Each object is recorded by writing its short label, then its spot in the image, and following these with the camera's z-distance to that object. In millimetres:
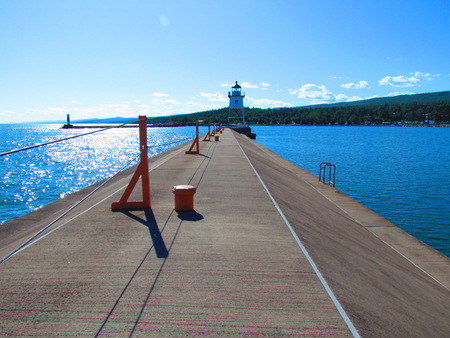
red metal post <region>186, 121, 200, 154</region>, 18762
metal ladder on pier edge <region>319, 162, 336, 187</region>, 23350
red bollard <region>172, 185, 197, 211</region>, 7094
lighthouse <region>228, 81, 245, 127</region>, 76812
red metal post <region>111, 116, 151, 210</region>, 7168
